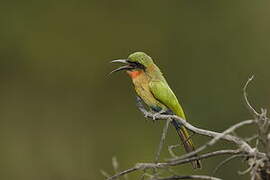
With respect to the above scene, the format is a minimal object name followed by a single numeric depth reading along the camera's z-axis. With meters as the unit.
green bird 7.70
